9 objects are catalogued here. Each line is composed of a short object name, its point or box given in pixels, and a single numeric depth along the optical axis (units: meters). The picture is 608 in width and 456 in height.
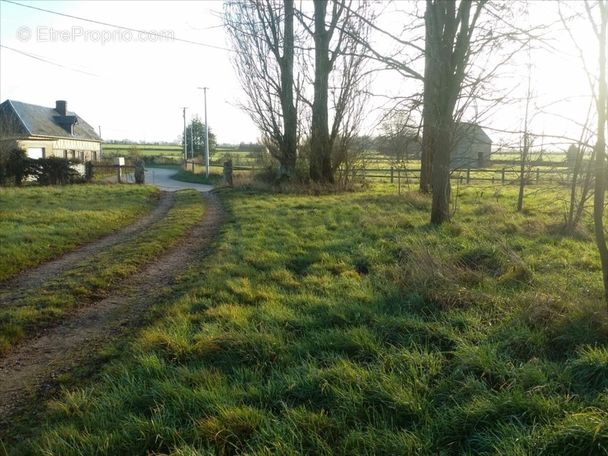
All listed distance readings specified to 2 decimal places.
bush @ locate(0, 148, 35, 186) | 24.44
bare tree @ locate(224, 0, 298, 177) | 21.17
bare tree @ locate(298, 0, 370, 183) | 20.28
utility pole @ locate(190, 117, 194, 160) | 59.96
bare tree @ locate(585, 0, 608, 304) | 3.71
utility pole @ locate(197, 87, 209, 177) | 37.75
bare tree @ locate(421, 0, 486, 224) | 9.25
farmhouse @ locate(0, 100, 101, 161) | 34.81
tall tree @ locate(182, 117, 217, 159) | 66.41
